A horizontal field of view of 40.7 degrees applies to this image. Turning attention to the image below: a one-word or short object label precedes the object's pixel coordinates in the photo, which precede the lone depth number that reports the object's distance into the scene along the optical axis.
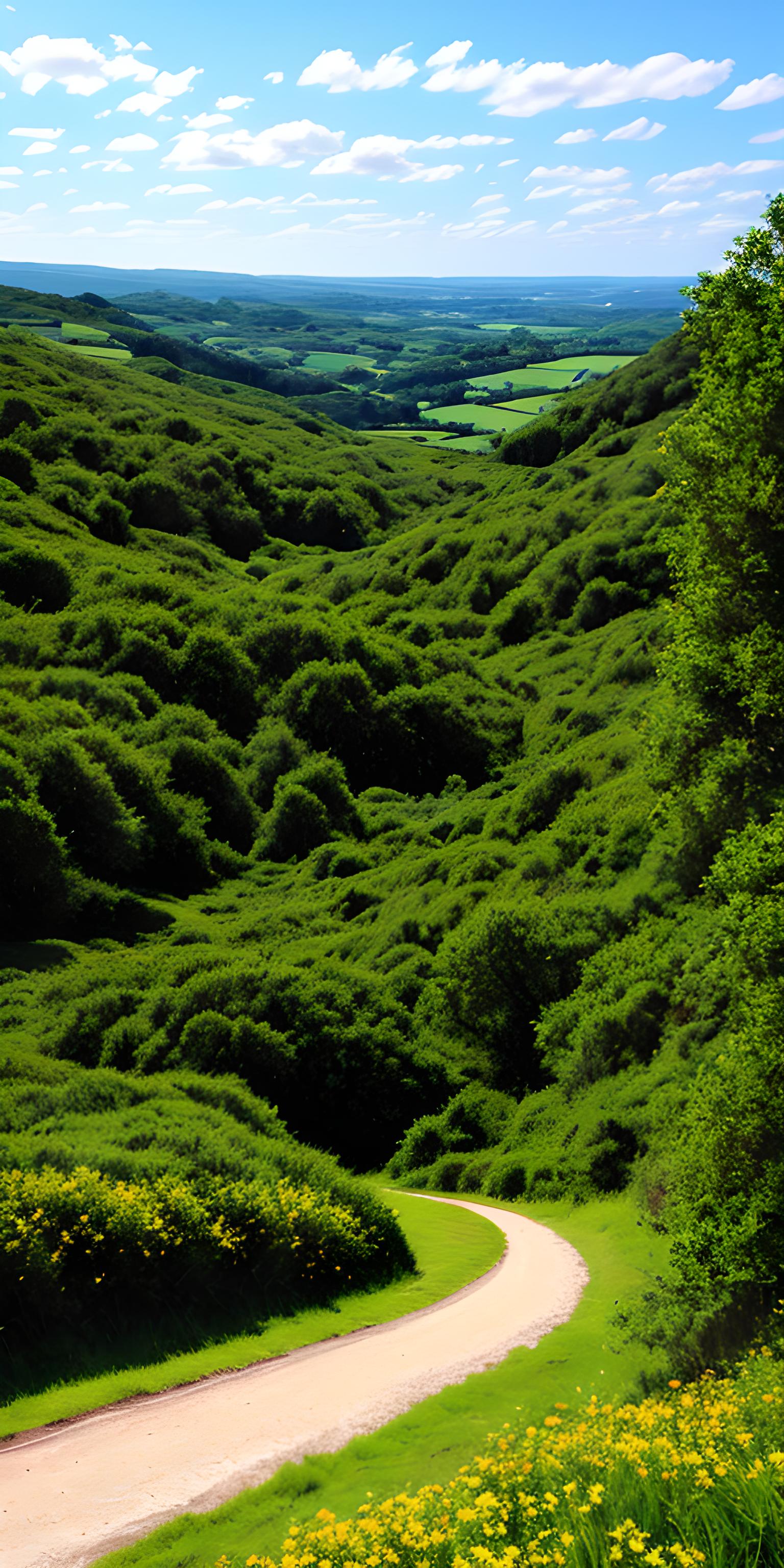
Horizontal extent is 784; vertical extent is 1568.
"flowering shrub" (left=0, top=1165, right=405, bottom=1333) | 13.98
